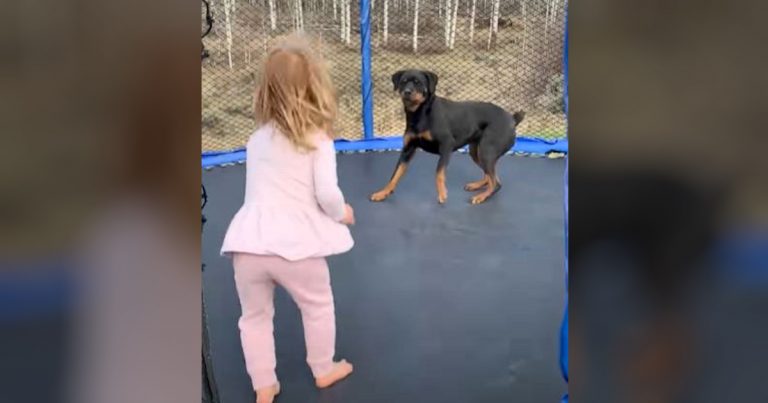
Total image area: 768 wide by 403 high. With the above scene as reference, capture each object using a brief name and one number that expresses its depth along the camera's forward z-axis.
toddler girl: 1.42
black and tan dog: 2.73
